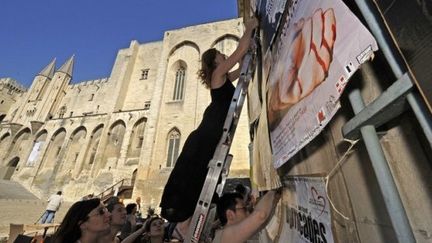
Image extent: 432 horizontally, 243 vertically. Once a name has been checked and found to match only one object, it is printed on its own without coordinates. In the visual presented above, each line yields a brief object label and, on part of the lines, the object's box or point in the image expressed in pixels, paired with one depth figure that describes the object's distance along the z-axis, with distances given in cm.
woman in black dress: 173
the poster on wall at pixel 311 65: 76
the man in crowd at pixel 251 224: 137
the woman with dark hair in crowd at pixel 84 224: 214
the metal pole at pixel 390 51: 54
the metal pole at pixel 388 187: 55
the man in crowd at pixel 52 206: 825
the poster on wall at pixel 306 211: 99
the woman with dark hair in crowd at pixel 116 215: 332
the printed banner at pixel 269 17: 186
